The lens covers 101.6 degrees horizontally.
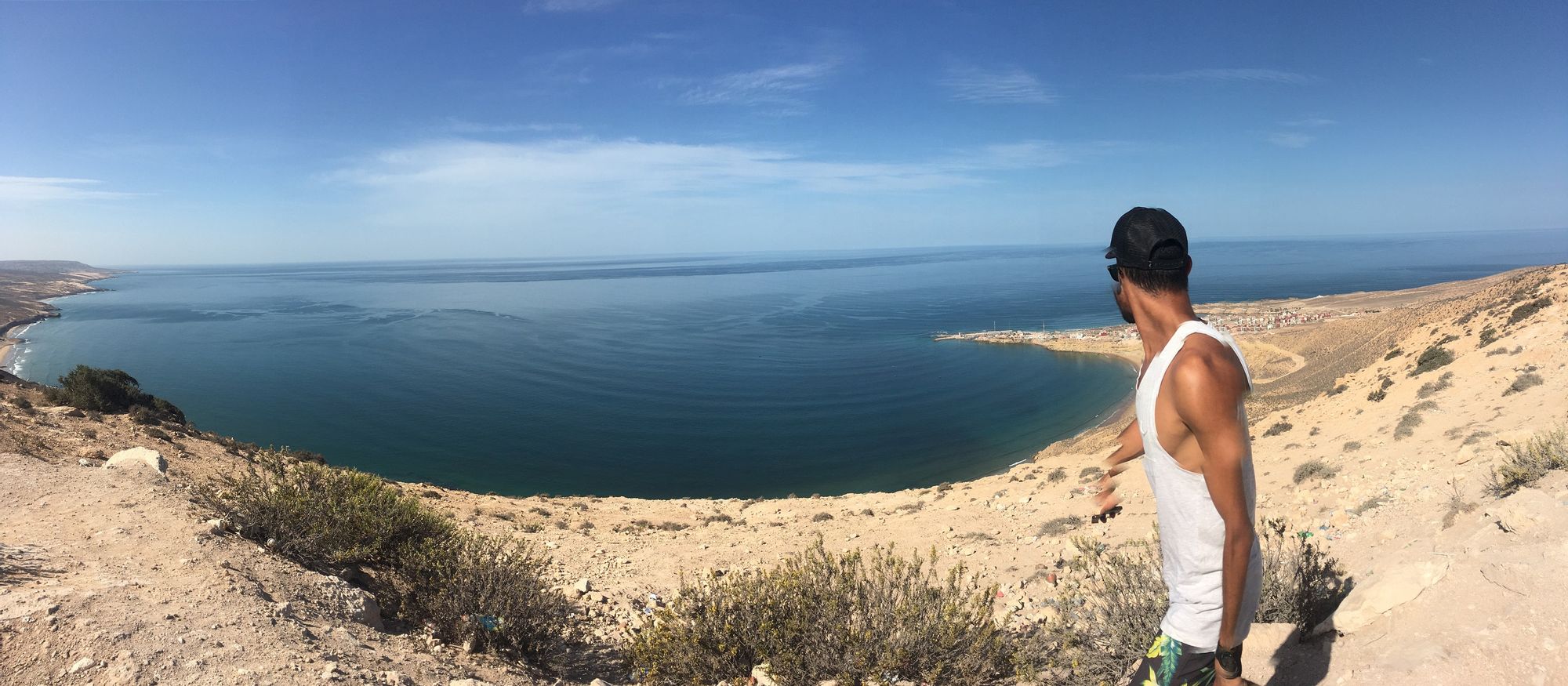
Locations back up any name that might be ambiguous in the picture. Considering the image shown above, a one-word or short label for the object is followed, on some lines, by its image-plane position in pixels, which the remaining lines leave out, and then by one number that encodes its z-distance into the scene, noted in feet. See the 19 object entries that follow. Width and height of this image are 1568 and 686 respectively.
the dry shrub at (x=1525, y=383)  34.55
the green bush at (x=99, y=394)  45.16
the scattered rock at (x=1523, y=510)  11.64
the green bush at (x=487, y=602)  15.55
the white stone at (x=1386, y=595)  9.95
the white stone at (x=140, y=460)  26.17
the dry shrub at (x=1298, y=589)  11.85
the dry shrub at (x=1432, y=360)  50.77
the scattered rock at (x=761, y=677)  13.03
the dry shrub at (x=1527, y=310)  53.42
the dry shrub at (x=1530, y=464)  15.14
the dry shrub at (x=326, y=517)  17.87
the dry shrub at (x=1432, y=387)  42.22
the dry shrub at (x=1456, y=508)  16.15
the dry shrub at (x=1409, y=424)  34.30
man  5.53
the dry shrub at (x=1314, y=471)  30.40
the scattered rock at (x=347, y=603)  15.18
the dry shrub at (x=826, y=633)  12.80
